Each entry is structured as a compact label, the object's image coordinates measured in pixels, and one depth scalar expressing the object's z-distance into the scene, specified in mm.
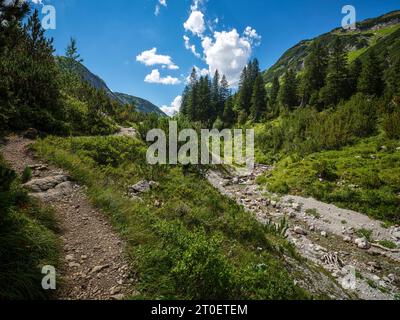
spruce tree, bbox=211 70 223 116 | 62750
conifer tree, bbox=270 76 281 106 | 52344
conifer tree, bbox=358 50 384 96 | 31406
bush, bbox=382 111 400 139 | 19522
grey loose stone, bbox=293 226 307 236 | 11942
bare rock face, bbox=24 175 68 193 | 6567
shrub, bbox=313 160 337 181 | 16781
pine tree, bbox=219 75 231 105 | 65688
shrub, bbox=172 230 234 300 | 4039
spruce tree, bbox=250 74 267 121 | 50406
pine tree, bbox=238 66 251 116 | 59075
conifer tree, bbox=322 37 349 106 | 34438
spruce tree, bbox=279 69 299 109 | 45469
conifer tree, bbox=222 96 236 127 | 55312
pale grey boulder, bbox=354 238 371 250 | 10692
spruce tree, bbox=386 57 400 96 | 27922
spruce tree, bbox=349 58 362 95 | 35062
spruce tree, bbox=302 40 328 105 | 40688
